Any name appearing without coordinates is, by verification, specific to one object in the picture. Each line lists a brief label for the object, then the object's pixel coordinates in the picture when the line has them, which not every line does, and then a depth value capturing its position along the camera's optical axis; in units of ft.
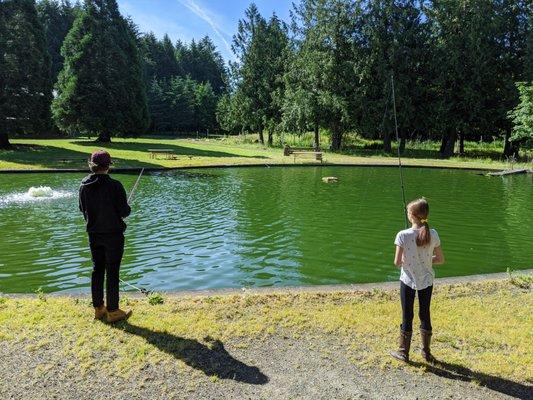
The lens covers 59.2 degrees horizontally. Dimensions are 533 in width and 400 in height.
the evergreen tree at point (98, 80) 132.98
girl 14.24
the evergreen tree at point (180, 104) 243.60
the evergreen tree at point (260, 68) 162.09
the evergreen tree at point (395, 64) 124.88
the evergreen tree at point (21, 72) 101.86
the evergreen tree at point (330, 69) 129.39
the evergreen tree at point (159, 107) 238.48
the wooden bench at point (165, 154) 101.36
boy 16.39
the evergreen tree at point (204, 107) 253.65
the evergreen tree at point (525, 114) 97.81
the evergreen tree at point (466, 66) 119.55
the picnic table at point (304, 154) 101.35
